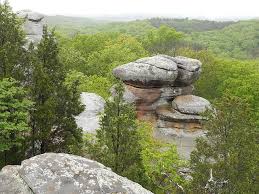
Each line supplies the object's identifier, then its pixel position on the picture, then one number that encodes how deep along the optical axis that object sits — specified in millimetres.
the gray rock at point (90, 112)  23106
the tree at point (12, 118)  14946
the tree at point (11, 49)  17759
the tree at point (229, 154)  17135
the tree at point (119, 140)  15958
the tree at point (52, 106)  16770
